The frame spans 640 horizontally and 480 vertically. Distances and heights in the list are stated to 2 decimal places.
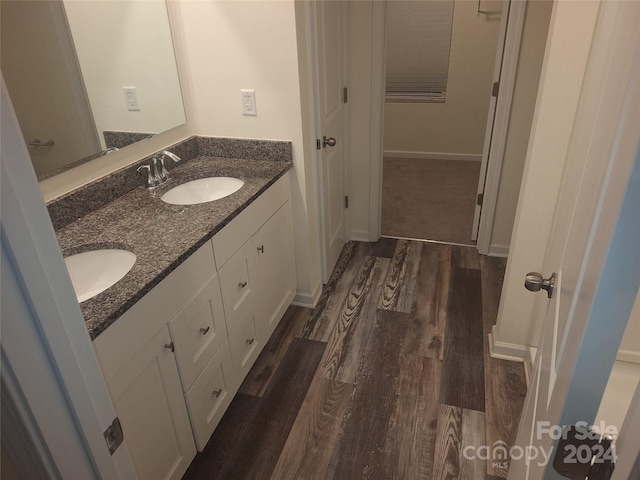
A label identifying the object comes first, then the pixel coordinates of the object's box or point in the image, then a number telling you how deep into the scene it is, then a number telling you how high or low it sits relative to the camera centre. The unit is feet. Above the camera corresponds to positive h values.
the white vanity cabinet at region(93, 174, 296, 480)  4.06 -3.06
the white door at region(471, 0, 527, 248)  7.97 -1.54
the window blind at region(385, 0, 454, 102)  14.12 -0.51
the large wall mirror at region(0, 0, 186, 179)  4.65 -0.34
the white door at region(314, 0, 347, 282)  7.29 -1.45
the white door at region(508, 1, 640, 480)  1.66 -1.01
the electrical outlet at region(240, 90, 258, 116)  6.82 -0.90
